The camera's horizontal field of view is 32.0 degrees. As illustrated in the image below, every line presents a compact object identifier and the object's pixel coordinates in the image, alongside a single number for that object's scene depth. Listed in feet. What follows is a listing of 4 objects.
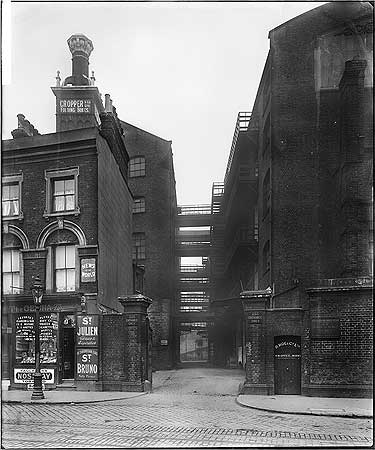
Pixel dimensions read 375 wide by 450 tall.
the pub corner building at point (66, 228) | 35.29
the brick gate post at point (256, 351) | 46.85
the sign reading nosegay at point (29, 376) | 38.52
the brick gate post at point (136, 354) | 45.34
